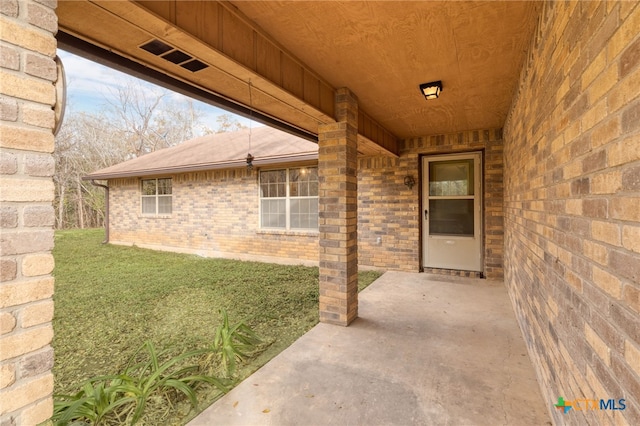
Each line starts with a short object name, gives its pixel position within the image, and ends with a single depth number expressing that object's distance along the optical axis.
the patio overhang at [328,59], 1.80
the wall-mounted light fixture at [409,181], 5.90
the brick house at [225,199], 7.27
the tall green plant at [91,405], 1.80
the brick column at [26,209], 0.89
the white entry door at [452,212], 5.52
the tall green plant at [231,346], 2.52
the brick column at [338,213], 3.36
